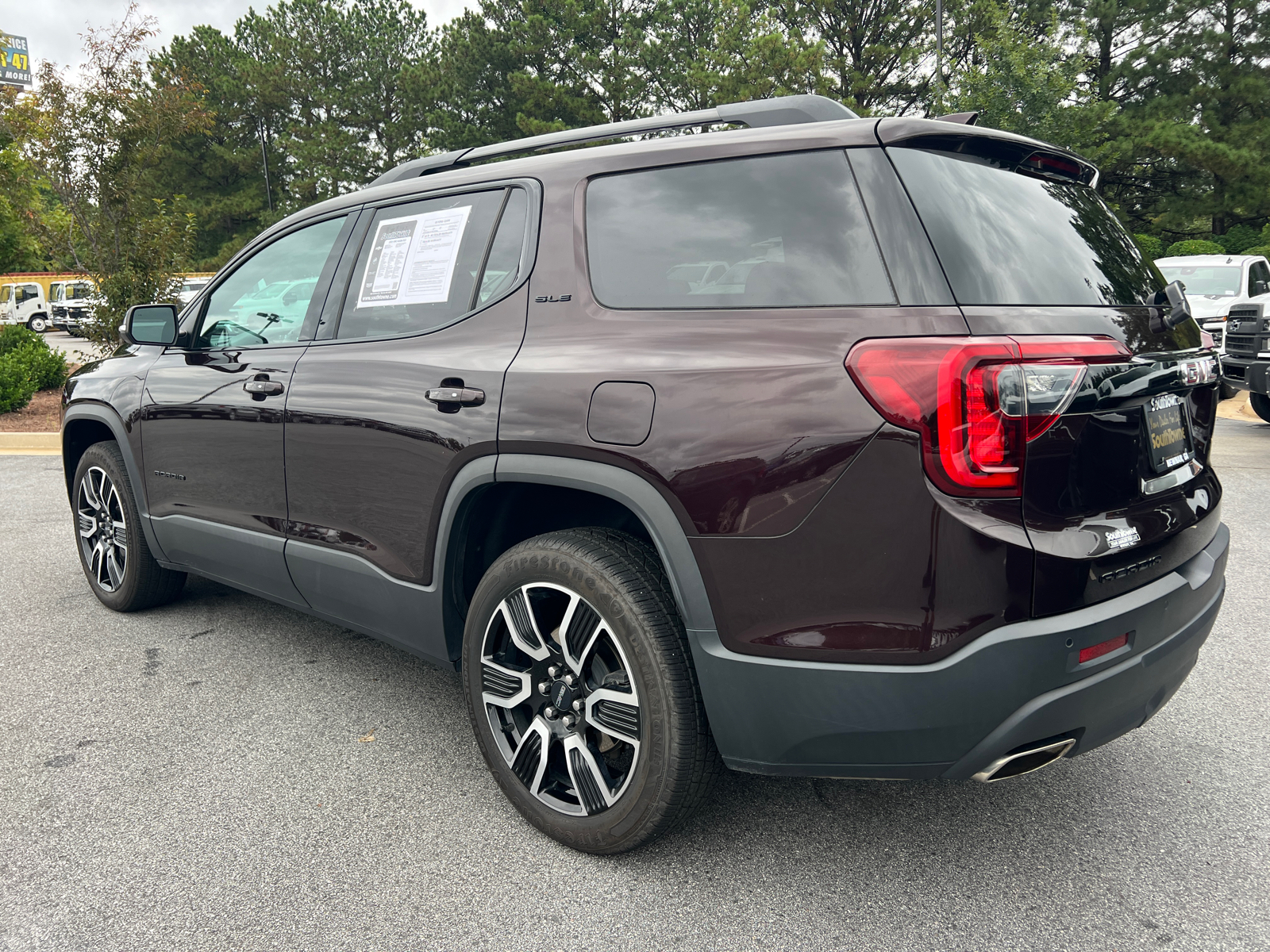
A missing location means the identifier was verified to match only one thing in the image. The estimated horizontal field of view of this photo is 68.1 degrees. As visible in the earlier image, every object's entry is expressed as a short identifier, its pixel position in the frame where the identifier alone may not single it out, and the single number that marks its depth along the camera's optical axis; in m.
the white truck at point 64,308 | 32.50
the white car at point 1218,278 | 12.63
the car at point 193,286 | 23.91
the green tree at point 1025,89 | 17.45
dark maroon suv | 1.90
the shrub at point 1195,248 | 22.53
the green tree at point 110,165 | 11.84
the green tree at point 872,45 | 30.55
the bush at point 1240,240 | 26.45
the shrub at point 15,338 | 13.48
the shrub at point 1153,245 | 23.93
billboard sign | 42.54
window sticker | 2.92
